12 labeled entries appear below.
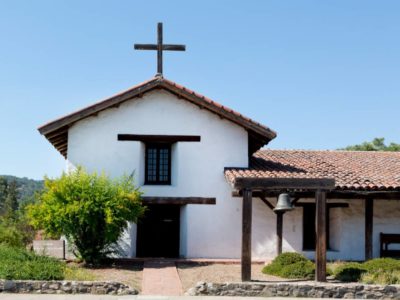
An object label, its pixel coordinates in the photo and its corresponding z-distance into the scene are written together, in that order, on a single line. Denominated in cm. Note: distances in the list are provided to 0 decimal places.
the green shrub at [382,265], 1296
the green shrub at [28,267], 1170
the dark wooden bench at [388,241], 1709
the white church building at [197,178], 1661
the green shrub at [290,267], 1311
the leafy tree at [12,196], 7282
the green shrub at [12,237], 1616
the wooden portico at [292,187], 1229
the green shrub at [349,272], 1282
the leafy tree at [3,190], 8438
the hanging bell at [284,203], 1162
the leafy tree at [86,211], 1423
